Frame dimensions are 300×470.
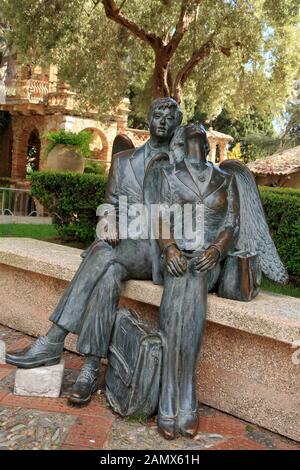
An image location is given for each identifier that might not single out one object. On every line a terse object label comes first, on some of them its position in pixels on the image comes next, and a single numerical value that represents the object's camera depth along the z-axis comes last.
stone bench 2.96
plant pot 13.36
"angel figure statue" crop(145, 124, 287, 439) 2.92
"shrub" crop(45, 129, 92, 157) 13.56
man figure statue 3.19
